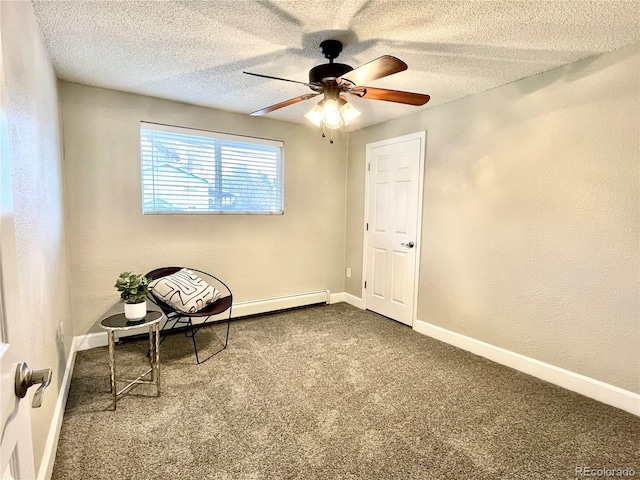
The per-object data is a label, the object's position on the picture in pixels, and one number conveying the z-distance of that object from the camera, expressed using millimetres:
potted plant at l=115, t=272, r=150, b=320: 2174
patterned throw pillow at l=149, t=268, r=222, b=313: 2709
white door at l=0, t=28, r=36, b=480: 627
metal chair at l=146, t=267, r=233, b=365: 2743
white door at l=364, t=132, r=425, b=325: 3531
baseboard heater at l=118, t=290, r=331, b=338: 3758
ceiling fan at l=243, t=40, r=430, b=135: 2045
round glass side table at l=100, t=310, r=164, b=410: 2039
